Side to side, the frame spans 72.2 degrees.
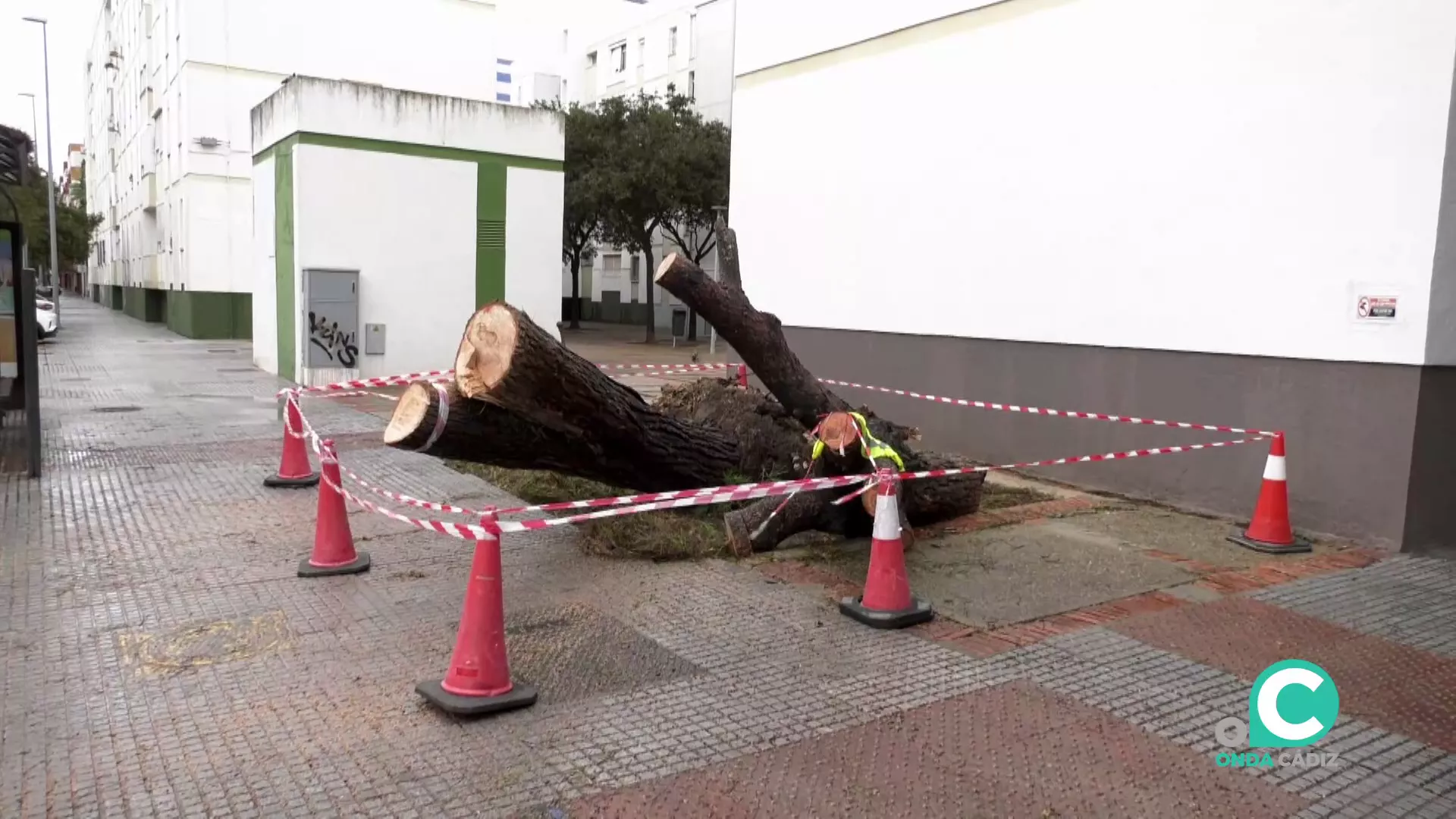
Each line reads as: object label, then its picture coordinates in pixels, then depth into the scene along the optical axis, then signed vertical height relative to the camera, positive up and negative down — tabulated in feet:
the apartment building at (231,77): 85.87 +19.26
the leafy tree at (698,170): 98.89 +13.25
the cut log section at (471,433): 17.02 -2.45
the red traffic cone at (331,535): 19.07 -4.70
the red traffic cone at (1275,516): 22.17 -4.30
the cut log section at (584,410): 17.08 -2.12
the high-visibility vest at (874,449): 19.45 -2.75
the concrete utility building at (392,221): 49.16 +3.69
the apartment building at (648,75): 136.26 +33.77
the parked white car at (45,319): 78.38 -3.23
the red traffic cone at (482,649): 13.10 -4.67
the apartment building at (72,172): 264.42 +37.04
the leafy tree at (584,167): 98.17 +13.32
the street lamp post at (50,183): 103.60 +9.93
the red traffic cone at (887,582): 16.52 -4.56
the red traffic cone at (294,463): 26.76 -4.75
